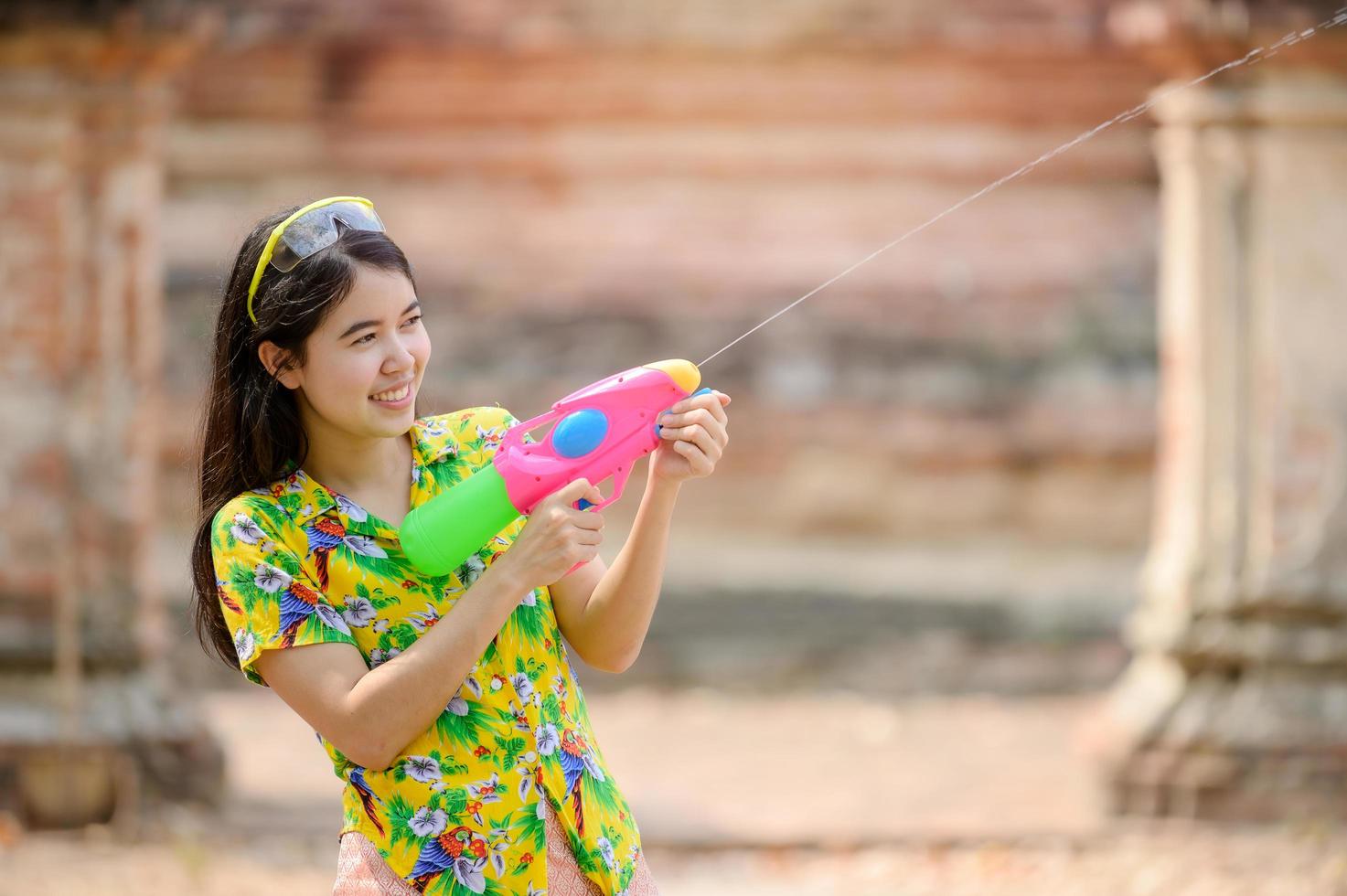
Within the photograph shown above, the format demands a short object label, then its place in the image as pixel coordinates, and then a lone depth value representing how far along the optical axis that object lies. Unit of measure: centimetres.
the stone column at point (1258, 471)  1001
